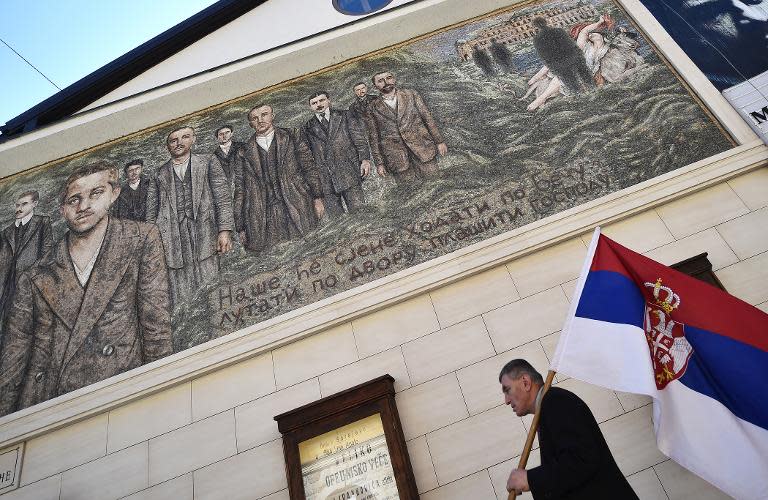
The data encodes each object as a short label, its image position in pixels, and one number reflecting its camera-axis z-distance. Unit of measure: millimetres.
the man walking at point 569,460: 2408
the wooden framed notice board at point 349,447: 3826
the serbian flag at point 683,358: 2859
